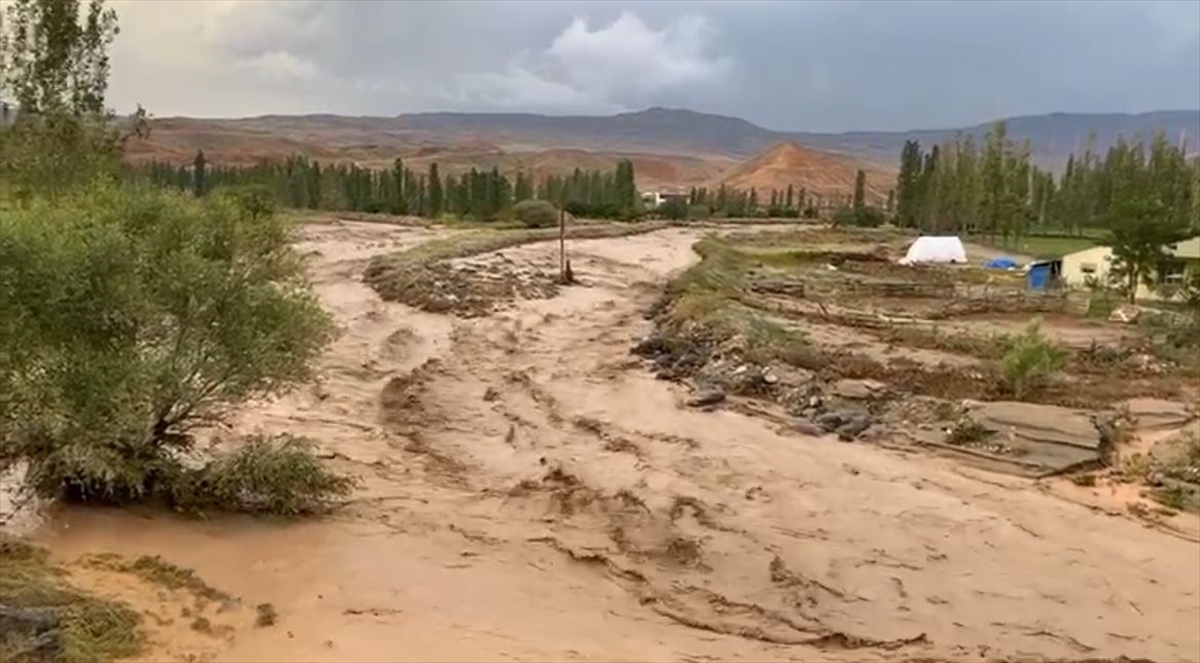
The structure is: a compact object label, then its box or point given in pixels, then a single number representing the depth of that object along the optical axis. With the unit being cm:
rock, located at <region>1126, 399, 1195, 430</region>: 2084
